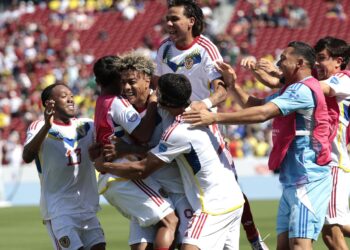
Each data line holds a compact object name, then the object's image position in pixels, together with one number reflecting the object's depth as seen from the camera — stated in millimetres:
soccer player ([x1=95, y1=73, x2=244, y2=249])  14969
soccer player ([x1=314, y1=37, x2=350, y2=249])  17984
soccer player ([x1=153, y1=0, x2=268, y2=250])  17406
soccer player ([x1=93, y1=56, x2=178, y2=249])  15859
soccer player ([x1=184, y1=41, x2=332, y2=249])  15680
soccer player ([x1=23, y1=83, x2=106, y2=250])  17312
